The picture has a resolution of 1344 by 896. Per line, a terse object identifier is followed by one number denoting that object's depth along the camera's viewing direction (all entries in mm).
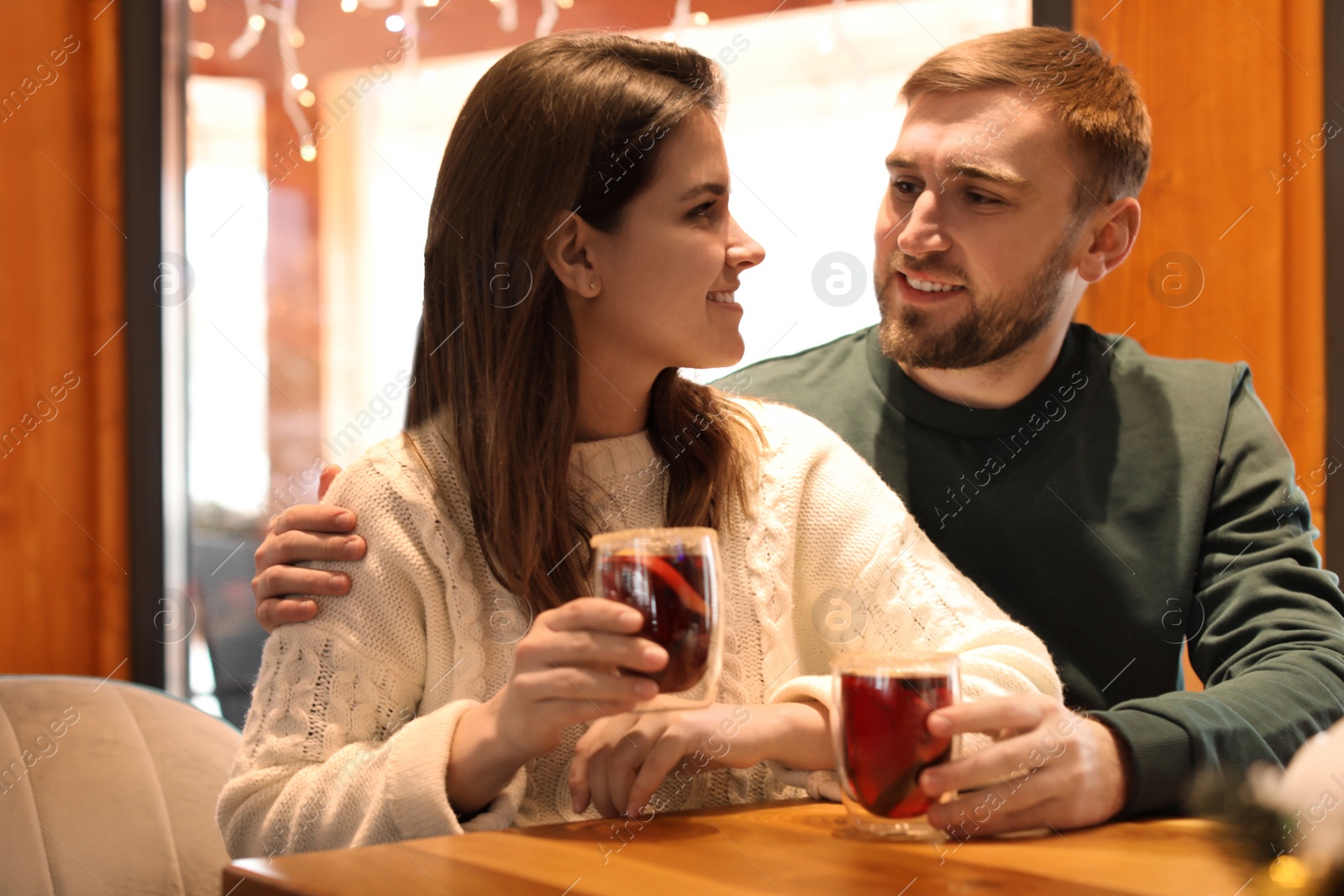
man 1896
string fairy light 3236
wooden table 909
